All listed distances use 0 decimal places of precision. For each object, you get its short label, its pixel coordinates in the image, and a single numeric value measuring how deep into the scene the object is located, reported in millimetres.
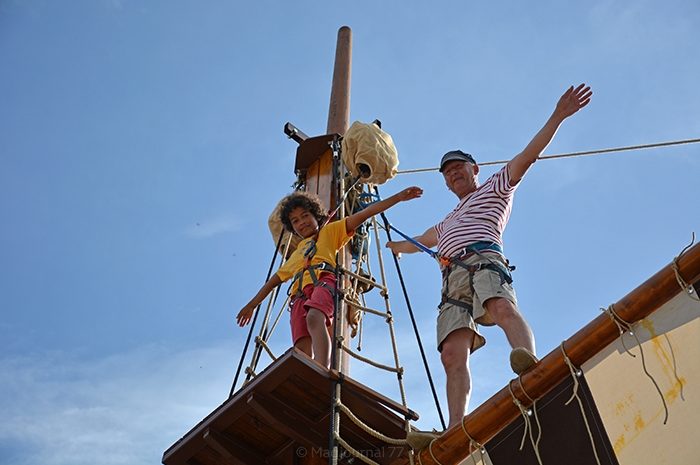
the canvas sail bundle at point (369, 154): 6098
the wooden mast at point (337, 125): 5473
